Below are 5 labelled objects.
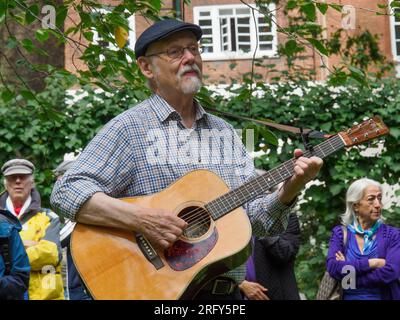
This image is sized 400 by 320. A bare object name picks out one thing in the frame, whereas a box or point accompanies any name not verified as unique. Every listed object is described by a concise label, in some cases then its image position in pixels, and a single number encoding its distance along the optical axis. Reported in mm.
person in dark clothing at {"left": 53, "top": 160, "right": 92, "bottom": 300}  7793
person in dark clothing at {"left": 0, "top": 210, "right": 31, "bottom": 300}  6277
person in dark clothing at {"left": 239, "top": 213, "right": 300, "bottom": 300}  7758
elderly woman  7660
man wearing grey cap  7613
